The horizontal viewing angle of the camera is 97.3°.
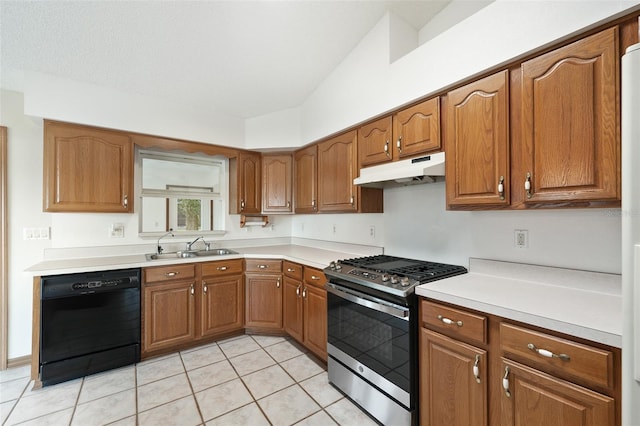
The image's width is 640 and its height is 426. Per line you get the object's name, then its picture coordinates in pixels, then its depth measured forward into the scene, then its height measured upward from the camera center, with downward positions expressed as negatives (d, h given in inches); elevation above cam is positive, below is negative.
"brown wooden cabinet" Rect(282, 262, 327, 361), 94.1 -34.6
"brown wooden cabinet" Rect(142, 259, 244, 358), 100.5 -35.0
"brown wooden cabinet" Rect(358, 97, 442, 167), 73.7 +22.8
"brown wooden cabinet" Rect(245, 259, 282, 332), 116.6 -34.4
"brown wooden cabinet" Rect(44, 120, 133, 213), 94.7 +15.2
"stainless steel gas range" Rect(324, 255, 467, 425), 63.3 -30.5
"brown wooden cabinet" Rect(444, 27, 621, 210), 46.8 +15.7
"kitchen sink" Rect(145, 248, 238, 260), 115.7 -17.9
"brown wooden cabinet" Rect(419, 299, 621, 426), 39.9 -27.0
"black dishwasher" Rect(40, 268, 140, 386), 85.6 -35.8
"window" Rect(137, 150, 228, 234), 121.7 +9.3
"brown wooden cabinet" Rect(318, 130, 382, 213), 98.0 +12.1
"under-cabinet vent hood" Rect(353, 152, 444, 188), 70.3 +11.0
